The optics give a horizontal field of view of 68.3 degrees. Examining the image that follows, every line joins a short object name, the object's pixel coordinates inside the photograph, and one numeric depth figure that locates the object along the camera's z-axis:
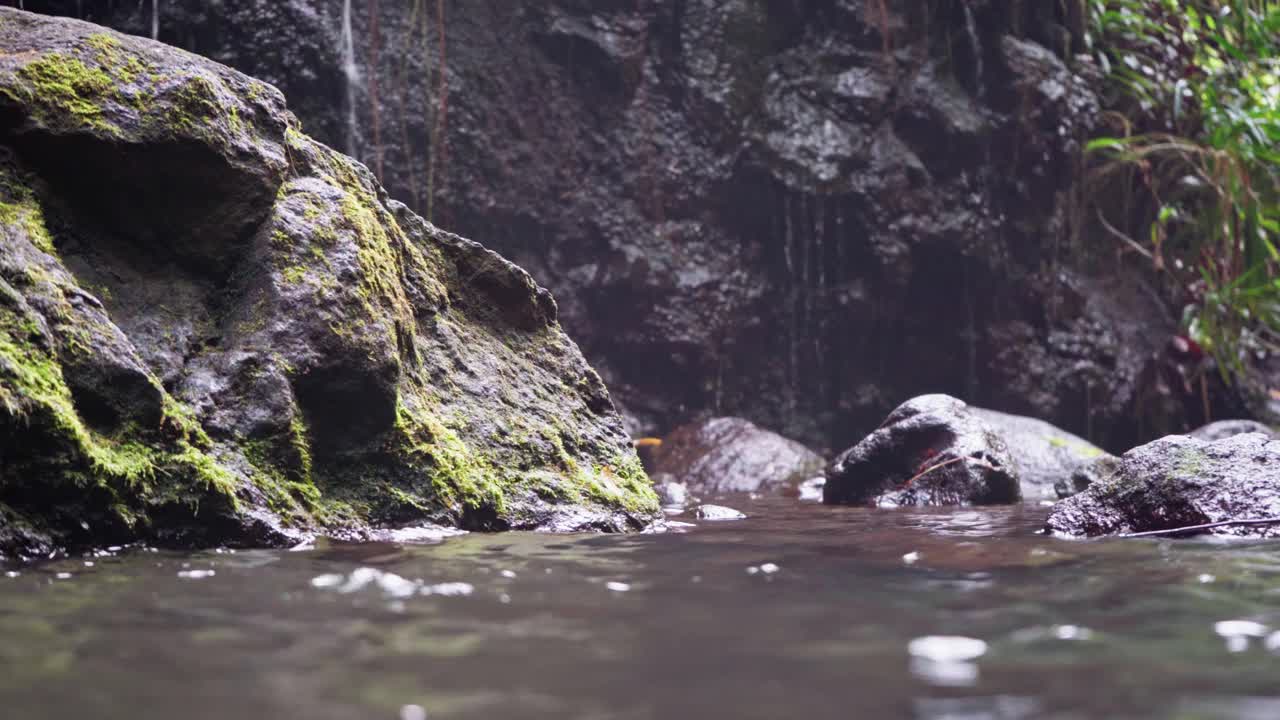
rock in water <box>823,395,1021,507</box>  5.96
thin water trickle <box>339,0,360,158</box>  7.95
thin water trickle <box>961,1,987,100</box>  9.29
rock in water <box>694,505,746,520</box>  4.74
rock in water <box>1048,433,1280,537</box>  3.65
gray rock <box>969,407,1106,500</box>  7.37
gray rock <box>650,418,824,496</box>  7.58
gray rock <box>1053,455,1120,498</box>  6.14
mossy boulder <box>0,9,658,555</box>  2.72
